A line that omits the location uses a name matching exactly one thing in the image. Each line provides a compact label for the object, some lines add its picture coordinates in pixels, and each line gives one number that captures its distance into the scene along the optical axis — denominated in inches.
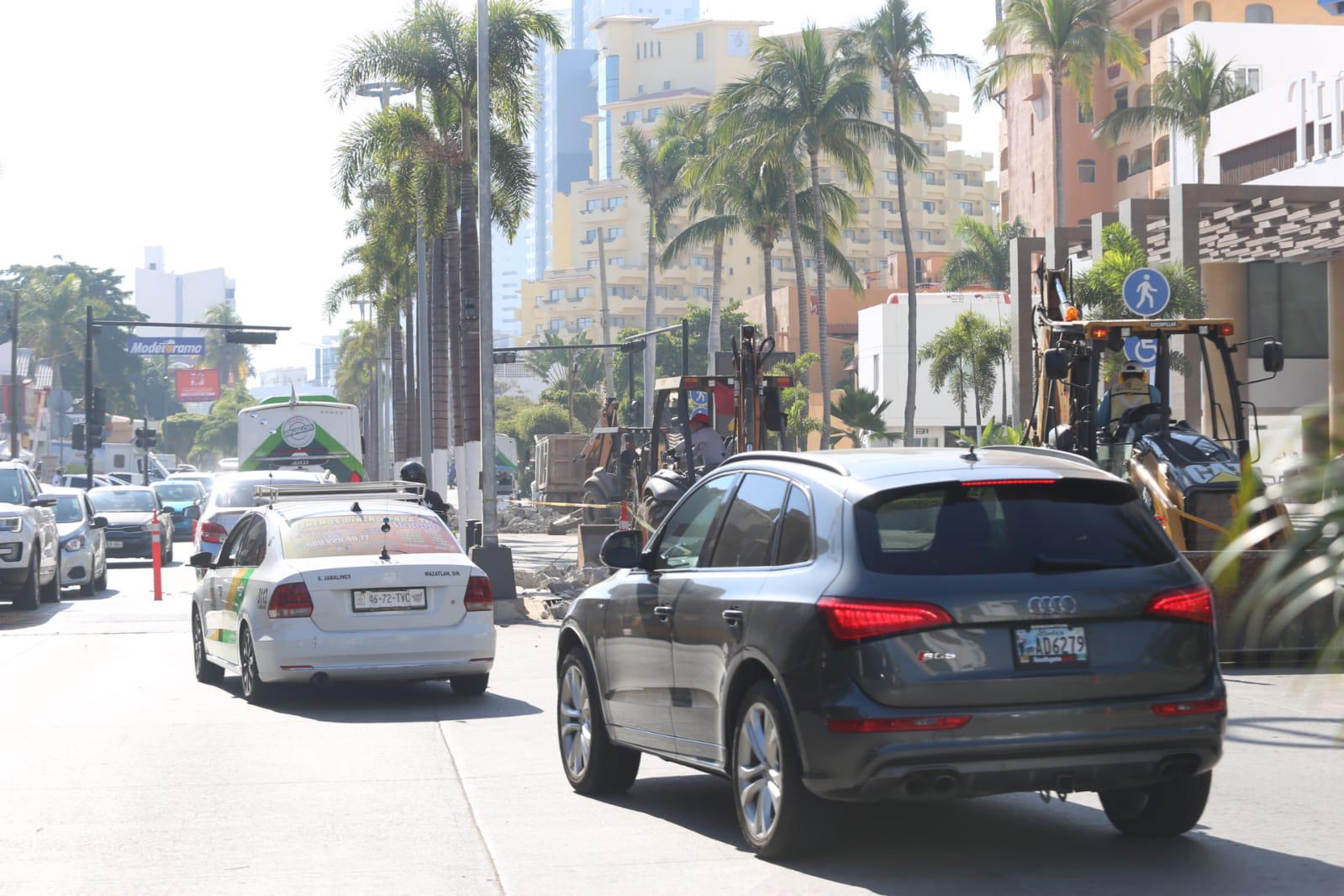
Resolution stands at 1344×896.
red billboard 6712.6
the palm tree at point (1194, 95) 2439.7
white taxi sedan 477.1
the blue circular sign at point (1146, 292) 823.7
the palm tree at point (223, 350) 7411.4
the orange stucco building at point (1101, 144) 3348.9
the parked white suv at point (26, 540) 839.1
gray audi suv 242.5
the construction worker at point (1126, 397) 624.2
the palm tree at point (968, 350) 2092.8
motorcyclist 779.4
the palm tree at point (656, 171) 3353.8
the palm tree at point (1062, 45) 2290.8
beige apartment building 6058.1
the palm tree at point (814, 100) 2234.3
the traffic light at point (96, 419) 1913.1
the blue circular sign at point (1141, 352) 796.3
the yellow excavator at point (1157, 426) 571.8
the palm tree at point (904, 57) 2304.4
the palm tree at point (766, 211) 2522.1
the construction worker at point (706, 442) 759.1
